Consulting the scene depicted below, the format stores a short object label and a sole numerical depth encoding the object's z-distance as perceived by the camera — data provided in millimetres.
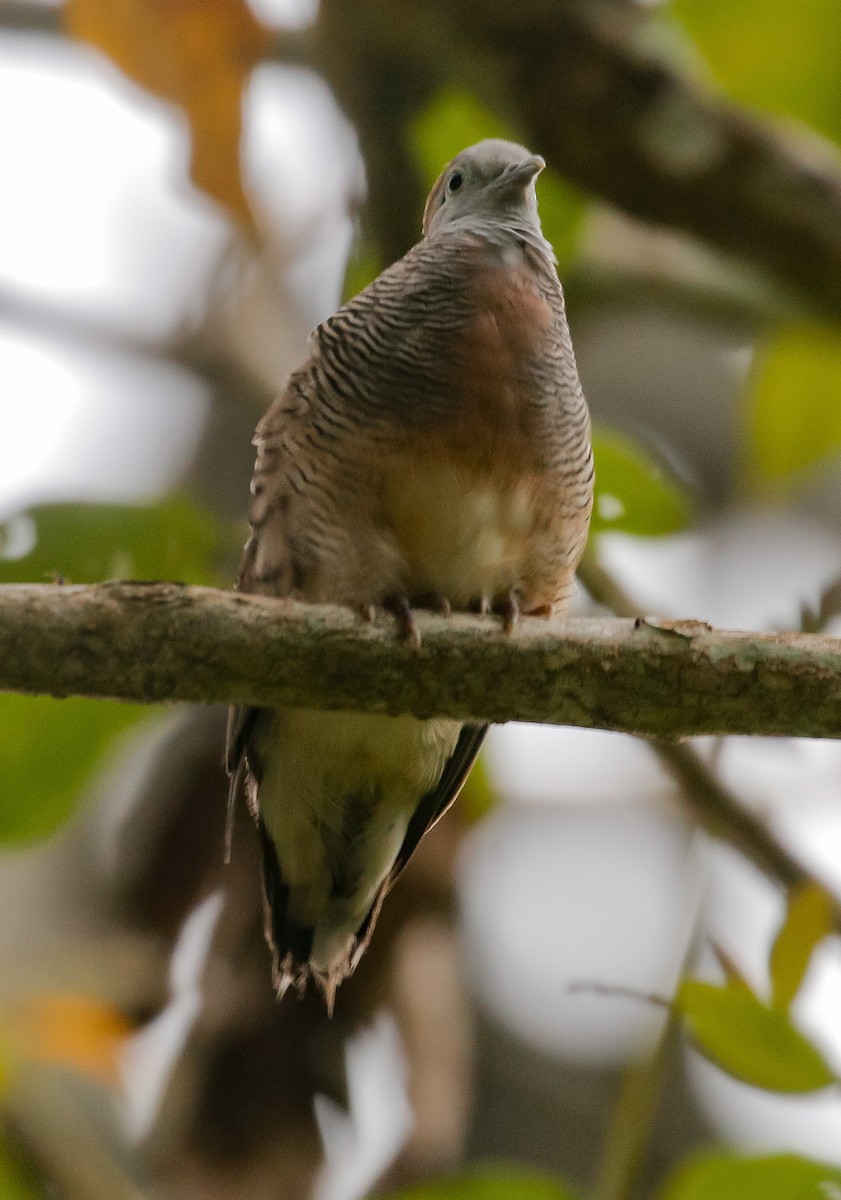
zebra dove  7449
